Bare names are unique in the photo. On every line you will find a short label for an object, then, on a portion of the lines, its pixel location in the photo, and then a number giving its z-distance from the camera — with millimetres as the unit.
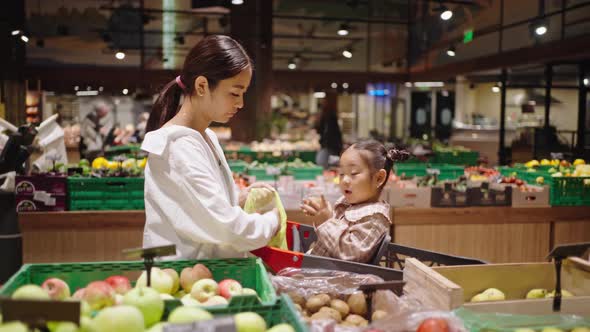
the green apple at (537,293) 1904
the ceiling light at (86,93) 14241
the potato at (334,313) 1686
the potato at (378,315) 1687
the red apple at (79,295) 1525
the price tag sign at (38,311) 1169
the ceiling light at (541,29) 9068
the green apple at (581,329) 1561
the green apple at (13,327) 1121
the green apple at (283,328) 1244
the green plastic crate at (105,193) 4613
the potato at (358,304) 1758
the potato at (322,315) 1660
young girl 2287
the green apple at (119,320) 1204
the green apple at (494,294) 1847
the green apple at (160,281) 1628
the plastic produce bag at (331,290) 1728
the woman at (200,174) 1771
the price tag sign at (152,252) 1503
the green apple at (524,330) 1505
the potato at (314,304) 1771
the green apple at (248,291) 1637
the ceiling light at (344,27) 11645
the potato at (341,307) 1743
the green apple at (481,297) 1846
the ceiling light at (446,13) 8901
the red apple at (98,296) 1456
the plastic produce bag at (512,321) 1547
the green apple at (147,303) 1338
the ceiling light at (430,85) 18116
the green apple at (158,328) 1242
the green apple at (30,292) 1375
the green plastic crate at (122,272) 1604
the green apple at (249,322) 1283
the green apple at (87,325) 1208
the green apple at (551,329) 1546
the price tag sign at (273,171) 5527
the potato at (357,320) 1663
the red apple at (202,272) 1713
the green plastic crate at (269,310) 1368
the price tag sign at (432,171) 5312
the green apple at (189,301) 1558
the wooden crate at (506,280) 1694
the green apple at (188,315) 1294
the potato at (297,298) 1808
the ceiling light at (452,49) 11891
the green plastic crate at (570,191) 5281
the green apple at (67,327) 1188
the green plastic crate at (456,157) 8234
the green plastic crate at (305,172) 5898
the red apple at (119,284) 1577
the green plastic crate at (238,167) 6298
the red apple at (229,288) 1631
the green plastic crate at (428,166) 6348
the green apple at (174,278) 1699
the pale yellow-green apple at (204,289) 1608
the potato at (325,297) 1795
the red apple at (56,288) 1551
